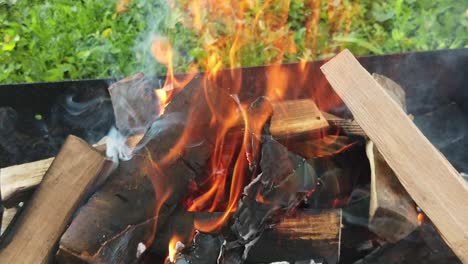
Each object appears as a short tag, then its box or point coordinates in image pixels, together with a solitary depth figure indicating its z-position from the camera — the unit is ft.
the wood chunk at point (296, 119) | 3.74
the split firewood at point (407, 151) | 3.19
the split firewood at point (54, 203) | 3.25
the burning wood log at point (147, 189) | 3.20
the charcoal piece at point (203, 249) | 3.31
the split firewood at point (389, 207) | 3.34
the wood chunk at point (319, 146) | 3.74
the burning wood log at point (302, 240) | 3.38
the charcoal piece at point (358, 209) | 3.53
